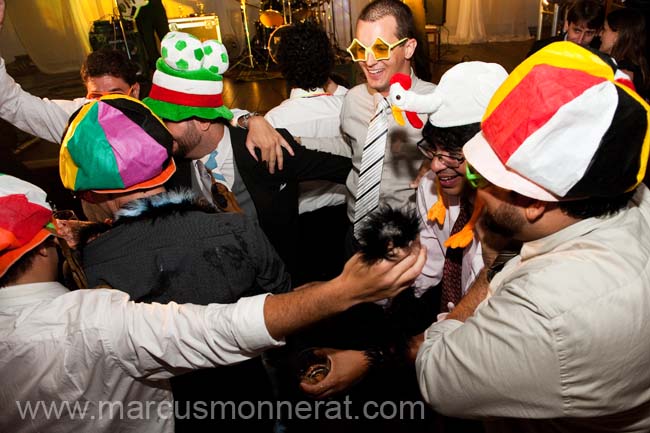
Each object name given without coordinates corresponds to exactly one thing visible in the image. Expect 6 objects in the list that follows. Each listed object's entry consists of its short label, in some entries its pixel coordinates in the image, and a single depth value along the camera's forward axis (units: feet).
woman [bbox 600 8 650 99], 13.32
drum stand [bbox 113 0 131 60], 28.32
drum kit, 32.58
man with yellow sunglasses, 8.03
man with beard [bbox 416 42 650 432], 3.19
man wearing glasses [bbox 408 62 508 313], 5.51
